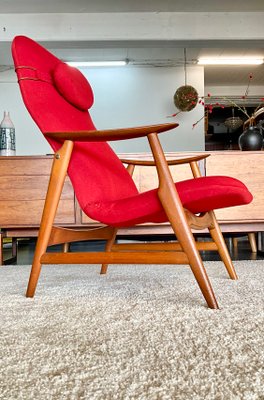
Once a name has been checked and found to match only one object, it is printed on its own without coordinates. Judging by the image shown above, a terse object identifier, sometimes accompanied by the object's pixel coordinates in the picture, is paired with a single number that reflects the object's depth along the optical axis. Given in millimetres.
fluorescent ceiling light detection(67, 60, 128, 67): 7020
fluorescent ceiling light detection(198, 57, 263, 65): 7082
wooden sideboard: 2799
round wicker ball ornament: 6605
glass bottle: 3002
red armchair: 1226
